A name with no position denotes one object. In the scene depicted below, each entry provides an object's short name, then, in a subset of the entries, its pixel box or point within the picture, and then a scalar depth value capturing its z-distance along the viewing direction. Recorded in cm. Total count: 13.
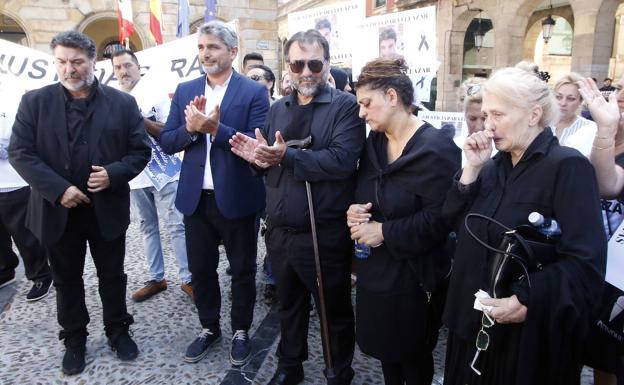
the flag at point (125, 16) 709
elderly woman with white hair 158
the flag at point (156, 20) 732
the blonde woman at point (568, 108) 303
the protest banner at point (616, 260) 201
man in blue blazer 290
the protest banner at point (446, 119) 476
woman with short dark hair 208
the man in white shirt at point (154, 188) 396
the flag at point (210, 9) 813
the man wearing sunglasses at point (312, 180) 234
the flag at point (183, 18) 785
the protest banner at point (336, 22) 583
